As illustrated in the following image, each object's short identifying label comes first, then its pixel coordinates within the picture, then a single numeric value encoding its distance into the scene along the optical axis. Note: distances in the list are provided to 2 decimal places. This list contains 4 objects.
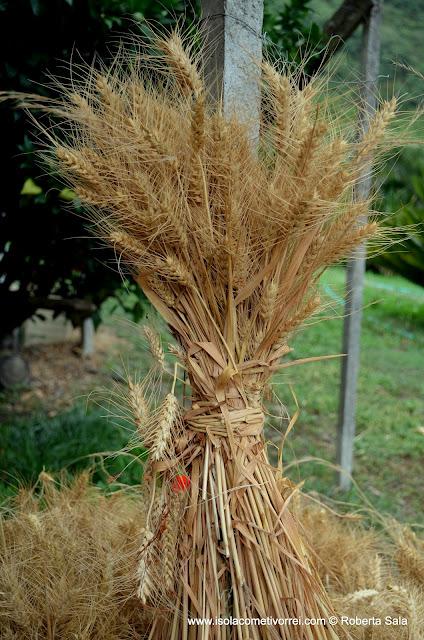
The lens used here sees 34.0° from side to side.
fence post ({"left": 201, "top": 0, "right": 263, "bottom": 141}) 1.36
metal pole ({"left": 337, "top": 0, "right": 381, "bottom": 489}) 3.04
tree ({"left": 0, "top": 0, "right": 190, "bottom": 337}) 2.47
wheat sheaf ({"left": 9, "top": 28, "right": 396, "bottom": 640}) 1.17
